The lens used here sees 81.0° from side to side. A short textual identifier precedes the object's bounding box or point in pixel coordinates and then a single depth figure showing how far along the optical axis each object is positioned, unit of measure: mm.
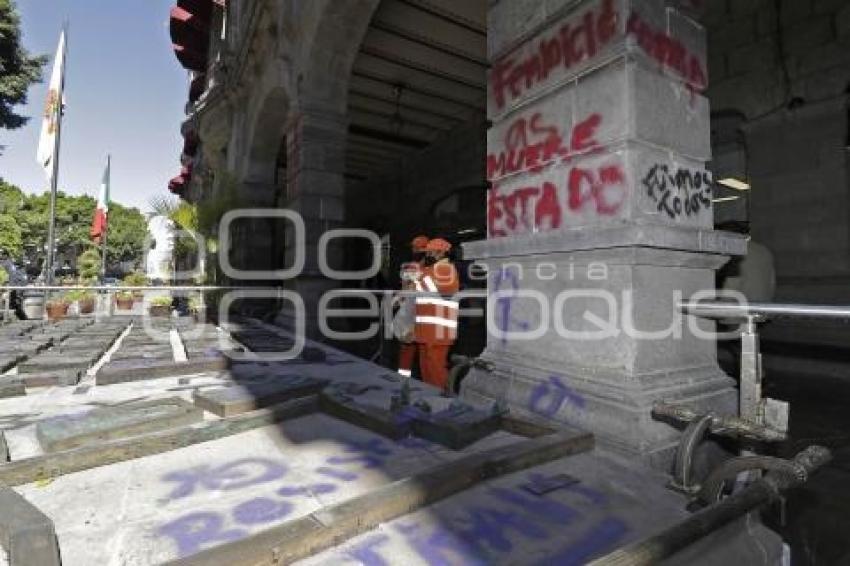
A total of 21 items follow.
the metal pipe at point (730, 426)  2652
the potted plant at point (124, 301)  15547
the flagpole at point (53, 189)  12626
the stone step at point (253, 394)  3615
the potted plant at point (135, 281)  17234
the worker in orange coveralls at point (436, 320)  6008
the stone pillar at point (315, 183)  9500
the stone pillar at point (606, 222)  3055
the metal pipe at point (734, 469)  2285
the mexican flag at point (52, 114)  13367
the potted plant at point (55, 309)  11750
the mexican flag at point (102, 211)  21098
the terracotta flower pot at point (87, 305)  13734
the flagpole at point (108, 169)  22844
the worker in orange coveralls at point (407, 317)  6078
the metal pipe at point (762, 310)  2325
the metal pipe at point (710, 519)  1693
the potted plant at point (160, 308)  12578
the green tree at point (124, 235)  65562
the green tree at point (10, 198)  40250
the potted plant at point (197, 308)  11984
